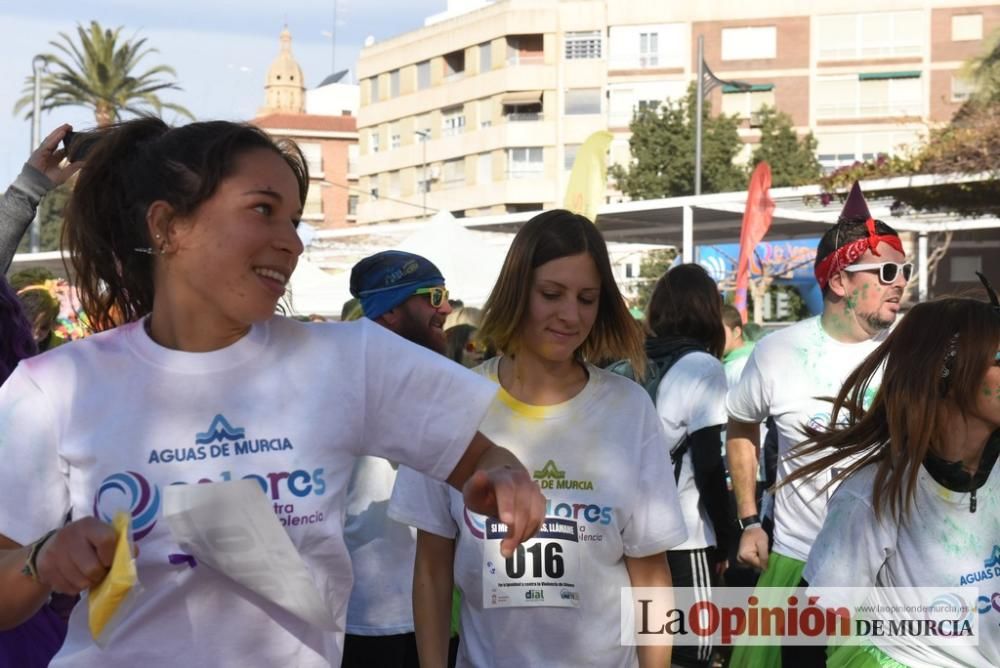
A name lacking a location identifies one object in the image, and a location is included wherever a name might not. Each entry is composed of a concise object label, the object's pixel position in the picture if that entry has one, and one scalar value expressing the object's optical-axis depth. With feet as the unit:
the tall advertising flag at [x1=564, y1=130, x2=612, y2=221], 38.11
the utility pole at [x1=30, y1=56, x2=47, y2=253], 103.25
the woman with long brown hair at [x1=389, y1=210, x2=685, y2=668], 11.35
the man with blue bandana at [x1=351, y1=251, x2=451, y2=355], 17.22
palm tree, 155.84
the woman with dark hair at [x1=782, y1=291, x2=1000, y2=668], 11.39
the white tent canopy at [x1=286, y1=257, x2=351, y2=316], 56.03
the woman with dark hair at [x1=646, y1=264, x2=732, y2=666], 20.58
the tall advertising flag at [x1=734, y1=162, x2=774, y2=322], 48.60
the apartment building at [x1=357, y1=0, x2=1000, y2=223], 220.43
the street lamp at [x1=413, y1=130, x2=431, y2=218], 248.52
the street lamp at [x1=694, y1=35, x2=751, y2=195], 97.66
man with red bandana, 17.21
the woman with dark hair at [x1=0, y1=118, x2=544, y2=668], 7.40
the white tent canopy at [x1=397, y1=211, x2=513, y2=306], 46.03
